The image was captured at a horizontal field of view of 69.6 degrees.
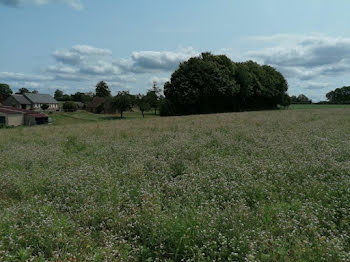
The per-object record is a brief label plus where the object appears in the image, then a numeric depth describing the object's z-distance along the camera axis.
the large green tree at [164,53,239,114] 58.81
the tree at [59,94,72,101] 170.75
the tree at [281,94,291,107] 82.57
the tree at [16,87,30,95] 150.80
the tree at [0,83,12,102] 132.12
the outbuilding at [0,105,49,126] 67.31
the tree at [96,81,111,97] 154.50
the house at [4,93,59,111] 103.19
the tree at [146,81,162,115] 89.07
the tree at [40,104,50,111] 106.27
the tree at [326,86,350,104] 153.38
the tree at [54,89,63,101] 186.00
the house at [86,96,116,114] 113.75
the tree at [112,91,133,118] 79.44
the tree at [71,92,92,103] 163.21
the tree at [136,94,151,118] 80.50
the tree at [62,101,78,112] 111.00
